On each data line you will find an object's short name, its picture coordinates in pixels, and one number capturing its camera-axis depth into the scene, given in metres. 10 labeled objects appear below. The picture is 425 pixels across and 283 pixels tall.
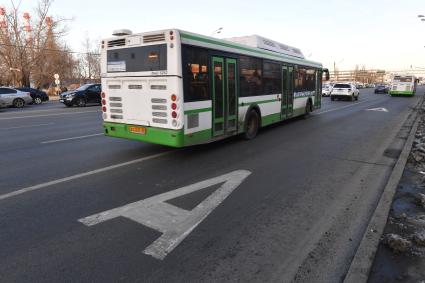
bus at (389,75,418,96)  39.12
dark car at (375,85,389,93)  52.83
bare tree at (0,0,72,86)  49.22
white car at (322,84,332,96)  43.49
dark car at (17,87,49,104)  29.94
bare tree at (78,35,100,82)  78.69
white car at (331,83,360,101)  31.47
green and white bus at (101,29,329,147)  6.89
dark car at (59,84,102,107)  24.19
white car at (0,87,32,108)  23.91
